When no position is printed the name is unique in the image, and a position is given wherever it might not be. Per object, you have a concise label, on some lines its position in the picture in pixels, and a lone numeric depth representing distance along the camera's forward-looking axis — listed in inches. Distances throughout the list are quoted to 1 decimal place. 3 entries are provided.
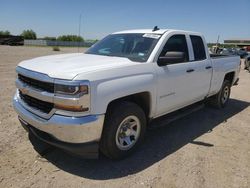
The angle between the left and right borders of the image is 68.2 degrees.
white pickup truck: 87.1
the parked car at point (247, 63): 505.6
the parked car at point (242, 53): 1003.7
